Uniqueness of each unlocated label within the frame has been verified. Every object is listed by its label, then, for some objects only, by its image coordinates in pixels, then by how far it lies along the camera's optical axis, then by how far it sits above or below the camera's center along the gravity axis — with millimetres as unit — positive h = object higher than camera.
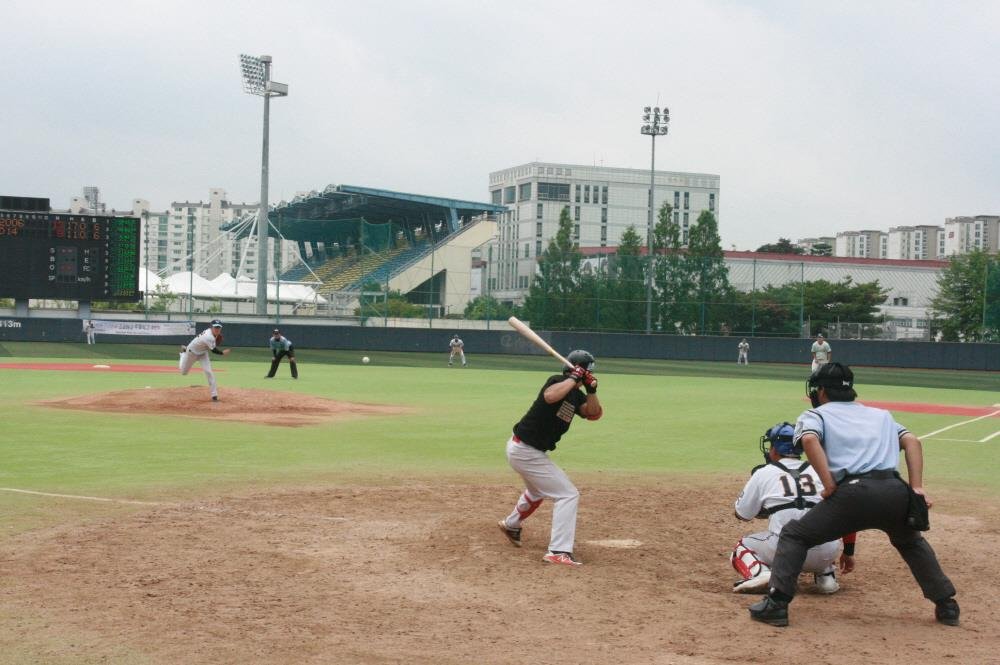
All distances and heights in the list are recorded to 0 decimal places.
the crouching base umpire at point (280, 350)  32781 -1577
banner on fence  54406 -1618
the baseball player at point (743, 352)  56094 -2038
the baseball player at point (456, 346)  46781 -1820
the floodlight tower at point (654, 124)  68000 +13050
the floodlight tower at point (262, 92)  59562 +13265
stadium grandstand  64688 +4901
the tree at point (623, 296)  60219 +918
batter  8711 -1245
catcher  7730 -1435
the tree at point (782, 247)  142375 +9662
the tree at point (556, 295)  60375 +865
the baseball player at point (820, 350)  37156 -1202
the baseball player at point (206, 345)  23416 -1071
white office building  150500 +16767
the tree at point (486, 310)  62784 -160
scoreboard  45312 +1733
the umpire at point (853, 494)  6914 -1176
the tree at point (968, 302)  58656 +1194
